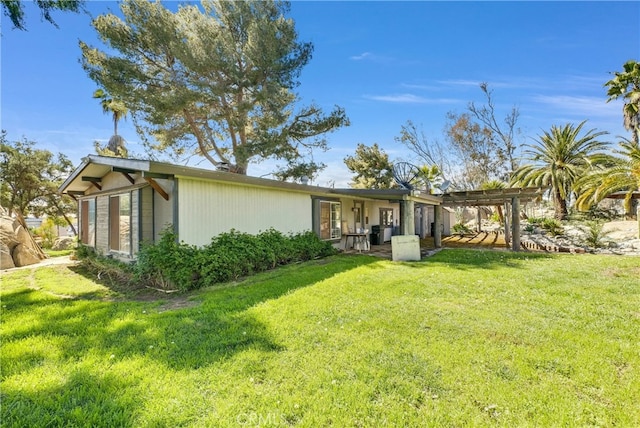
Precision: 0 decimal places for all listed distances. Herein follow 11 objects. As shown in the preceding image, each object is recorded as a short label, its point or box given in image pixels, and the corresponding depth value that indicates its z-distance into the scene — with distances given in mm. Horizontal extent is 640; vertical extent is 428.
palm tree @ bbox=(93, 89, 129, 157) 18686
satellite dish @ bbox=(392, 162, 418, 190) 11085
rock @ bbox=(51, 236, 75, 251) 16266
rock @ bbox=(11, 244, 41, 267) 10000
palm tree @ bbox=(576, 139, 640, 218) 12438
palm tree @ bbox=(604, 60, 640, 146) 16672
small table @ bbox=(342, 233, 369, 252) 12299
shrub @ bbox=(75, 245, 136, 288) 7159
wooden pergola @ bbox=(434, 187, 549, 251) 11359
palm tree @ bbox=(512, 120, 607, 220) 17672
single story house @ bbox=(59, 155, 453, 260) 6793
